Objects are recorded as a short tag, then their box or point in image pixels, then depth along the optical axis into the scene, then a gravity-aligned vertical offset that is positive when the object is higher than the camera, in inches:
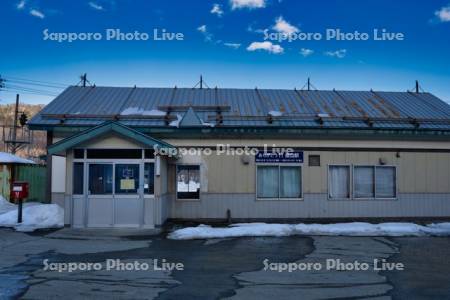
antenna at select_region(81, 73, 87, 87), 822.0 +200.2
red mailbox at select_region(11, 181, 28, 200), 565.3 -21.5
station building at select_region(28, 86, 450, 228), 596.1 +19.9
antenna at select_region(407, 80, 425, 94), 852.9 +191.9
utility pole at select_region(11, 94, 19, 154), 1366.4 +147.0
